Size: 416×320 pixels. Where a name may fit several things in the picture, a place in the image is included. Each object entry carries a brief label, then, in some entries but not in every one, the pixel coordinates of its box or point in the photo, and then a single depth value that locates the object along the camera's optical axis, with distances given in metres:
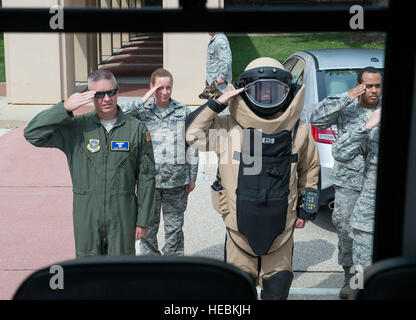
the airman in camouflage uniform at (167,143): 5.46
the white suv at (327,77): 6.66
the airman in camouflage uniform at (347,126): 5.13
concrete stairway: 16.77
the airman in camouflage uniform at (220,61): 10.30
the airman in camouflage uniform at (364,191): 4.66
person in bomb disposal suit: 4.27
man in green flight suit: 4.47
